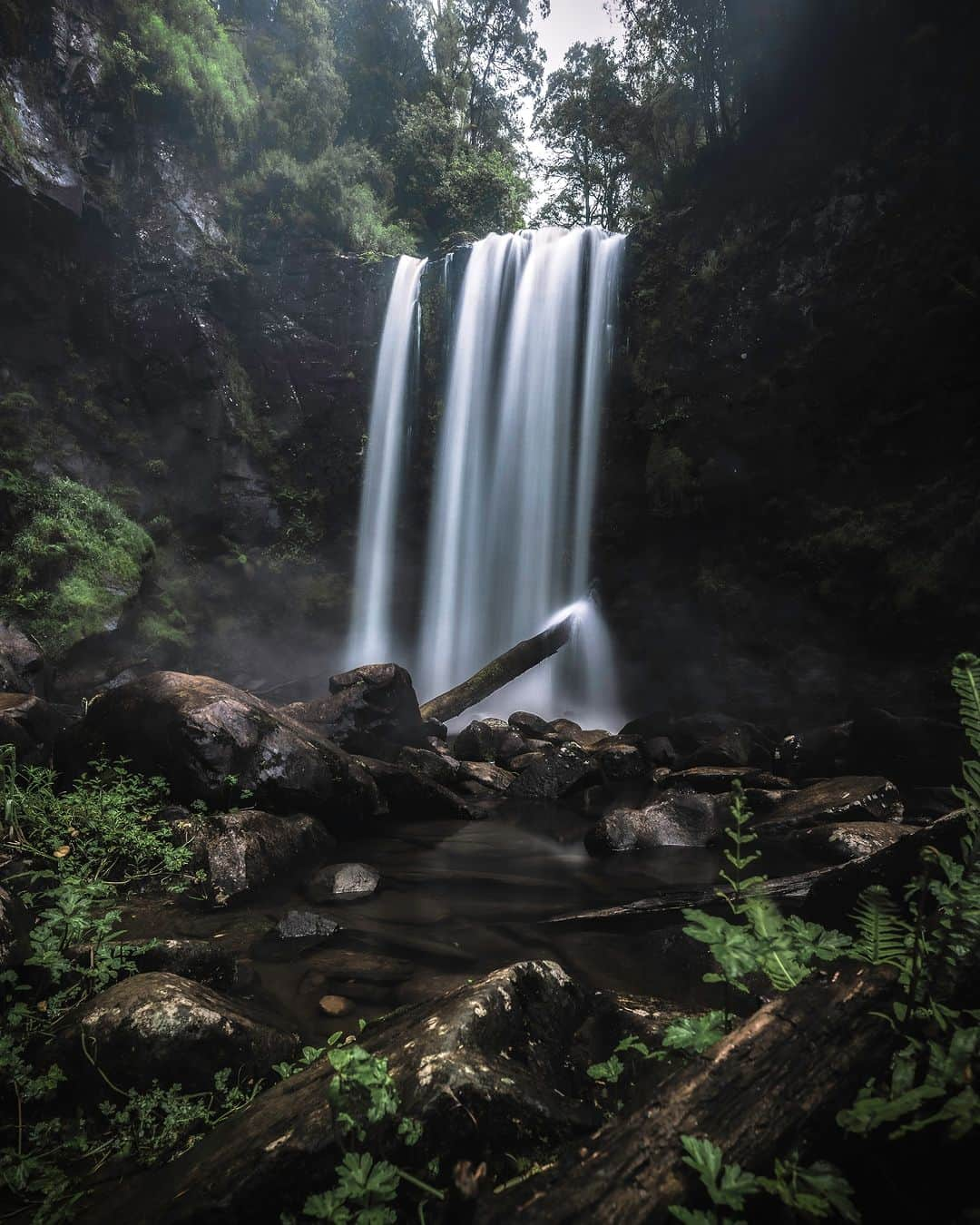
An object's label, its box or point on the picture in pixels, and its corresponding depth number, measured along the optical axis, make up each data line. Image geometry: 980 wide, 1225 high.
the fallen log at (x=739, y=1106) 1.18
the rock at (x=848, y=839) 5.07
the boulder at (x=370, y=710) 8.74
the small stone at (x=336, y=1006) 2.95
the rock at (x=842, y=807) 5.82
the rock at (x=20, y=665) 9.21
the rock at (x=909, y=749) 7.44
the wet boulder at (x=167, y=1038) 2.24
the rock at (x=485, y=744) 9.50
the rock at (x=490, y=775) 8.23
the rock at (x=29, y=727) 6.09
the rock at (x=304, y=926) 3.76
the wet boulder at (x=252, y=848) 4.46
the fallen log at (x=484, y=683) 10.53
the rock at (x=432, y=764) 7.91
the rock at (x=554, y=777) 8.02
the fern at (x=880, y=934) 1.66
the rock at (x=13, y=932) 2.70
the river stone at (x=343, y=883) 4.48
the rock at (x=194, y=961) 2.96
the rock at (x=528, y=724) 10.38
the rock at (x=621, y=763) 9.03
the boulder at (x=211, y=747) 5.43
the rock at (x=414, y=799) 6.93
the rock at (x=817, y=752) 8.12
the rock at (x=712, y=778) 7.56
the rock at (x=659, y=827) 5.94
